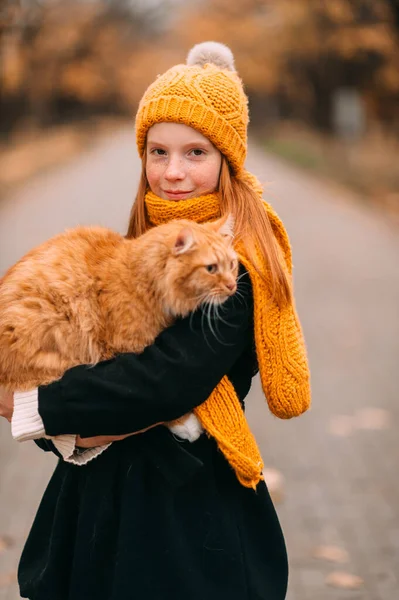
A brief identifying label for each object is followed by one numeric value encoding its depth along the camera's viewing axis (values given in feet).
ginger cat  6.71
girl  6.48
